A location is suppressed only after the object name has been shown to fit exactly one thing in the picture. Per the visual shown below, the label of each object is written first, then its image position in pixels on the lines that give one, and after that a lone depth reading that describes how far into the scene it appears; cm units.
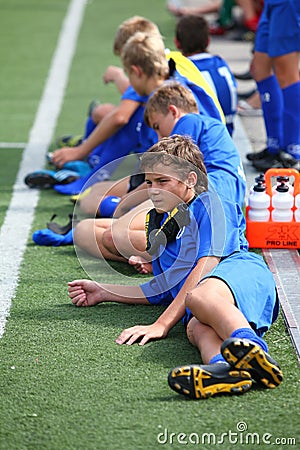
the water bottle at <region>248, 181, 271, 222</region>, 1054
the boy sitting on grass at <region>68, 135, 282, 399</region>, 675
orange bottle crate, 1047
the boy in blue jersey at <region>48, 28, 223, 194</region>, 1109
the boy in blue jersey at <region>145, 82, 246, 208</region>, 947
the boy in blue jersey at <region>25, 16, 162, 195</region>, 1266
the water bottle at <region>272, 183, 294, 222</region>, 1054
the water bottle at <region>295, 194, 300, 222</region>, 1058
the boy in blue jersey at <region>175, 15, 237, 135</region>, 1269
